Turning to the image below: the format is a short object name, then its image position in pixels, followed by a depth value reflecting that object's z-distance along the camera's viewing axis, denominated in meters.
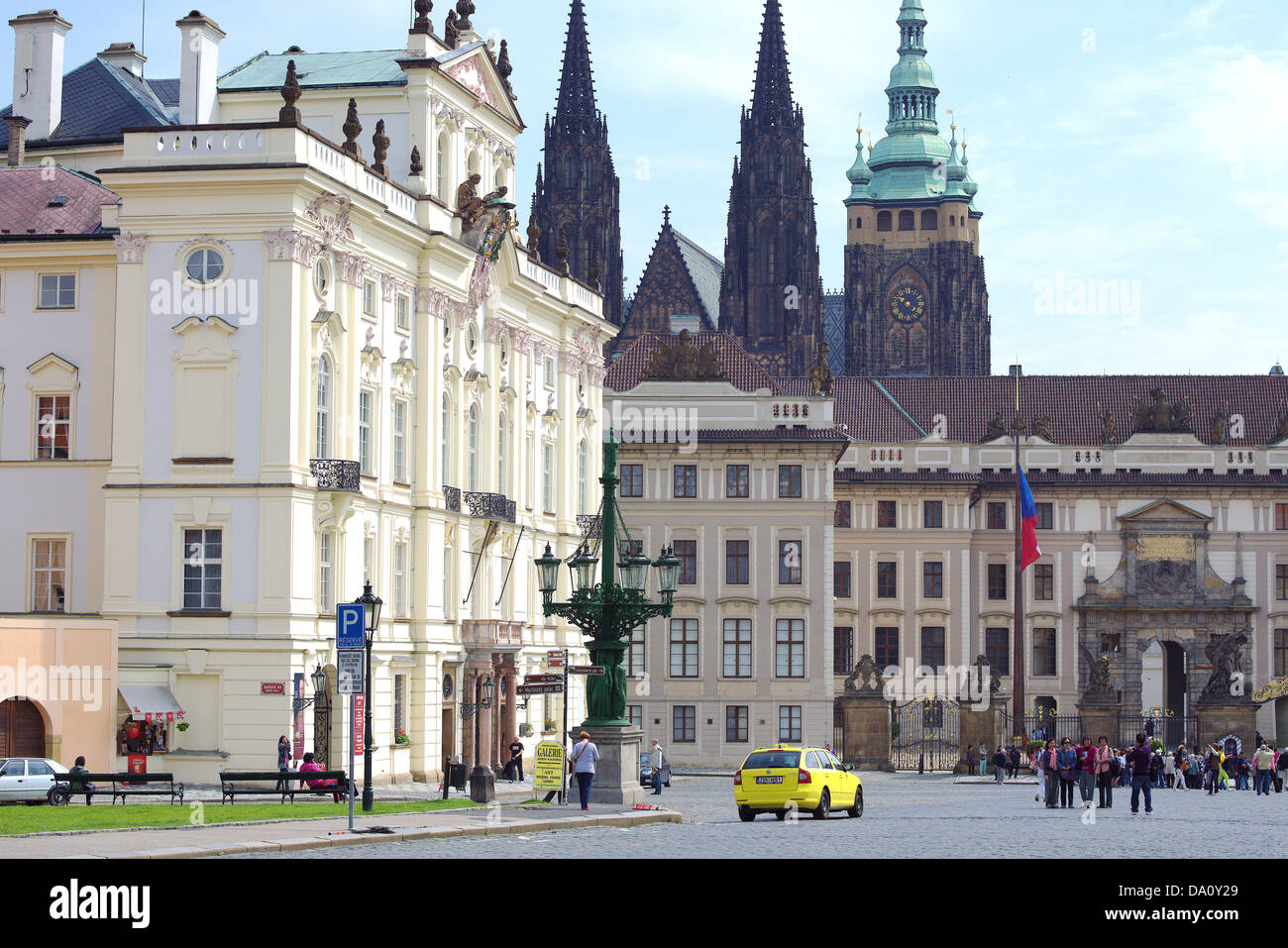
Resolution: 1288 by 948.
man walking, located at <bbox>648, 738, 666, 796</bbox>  53.33
